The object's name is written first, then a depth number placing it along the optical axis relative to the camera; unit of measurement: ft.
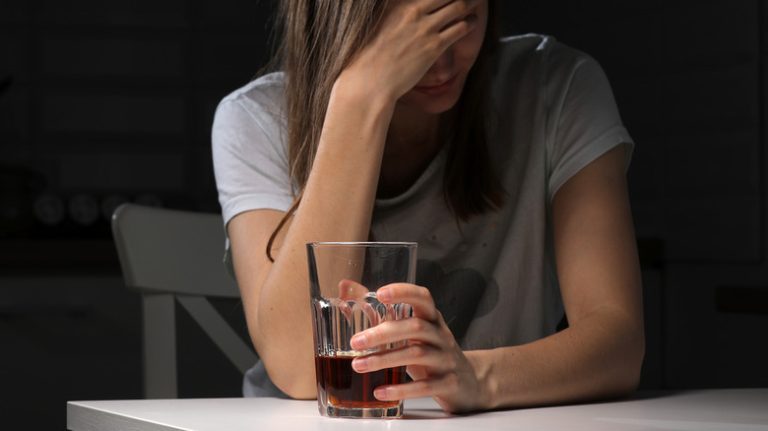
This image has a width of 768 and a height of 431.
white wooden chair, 7.07
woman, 5.56
